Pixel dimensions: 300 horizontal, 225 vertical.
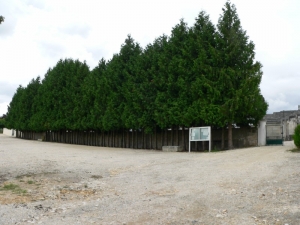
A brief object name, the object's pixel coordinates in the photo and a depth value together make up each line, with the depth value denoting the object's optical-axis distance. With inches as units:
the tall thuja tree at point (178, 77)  858.4
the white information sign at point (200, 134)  764.2
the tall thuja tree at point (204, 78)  792.5
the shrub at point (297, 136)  573.2
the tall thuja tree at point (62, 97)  1396.8
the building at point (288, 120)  1653.1
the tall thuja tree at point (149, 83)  945.3
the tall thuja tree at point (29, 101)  1921.9
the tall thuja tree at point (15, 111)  2037.1
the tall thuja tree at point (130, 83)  1001.0
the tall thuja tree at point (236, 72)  776.4
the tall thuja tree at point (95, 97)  1189.5
